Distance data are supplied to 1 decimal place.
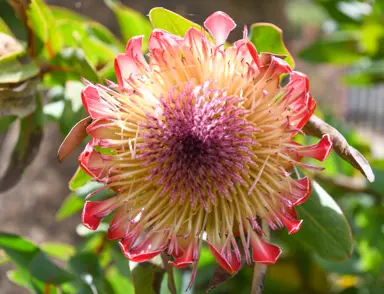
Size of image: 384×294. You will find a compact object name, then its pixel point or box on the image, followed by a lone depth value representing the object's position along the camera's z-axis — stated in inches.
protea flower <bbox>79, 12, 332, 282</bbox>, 16.3
